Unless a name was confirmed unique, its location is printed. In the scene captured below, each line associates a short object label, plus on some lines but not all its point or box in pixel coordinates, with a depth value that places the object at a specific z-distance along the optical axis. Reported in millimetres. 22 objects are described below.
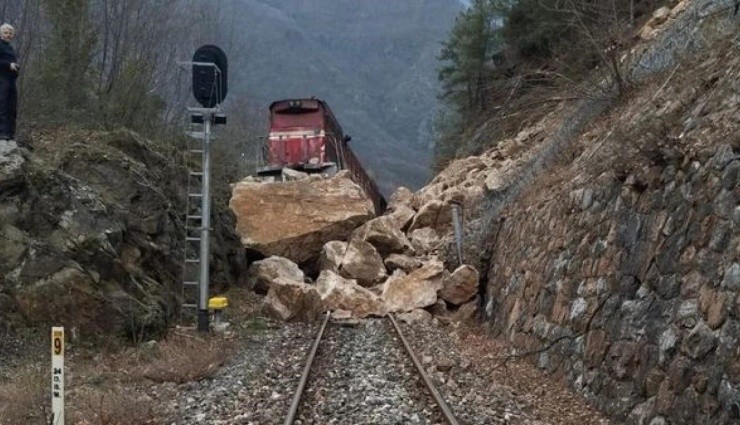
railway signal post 13094
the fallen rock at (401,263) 19656
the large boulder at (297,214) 22250
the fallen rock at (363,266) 19016
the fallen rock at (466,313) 14820
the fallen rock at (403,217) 24531
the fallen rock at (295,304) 15562
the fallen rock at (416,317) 14891
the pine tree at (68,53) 21000
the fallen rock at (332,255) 19672
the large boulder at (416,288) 15867
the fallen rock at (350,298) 16125
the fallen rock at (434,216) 23409
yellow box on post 13203
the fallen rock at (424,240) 21719
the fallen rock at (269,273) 18922
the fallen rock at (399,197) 32981
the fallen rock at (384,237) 20938
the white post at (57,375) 6168
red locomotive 27422
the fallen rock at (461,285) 15219
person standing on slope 11188
